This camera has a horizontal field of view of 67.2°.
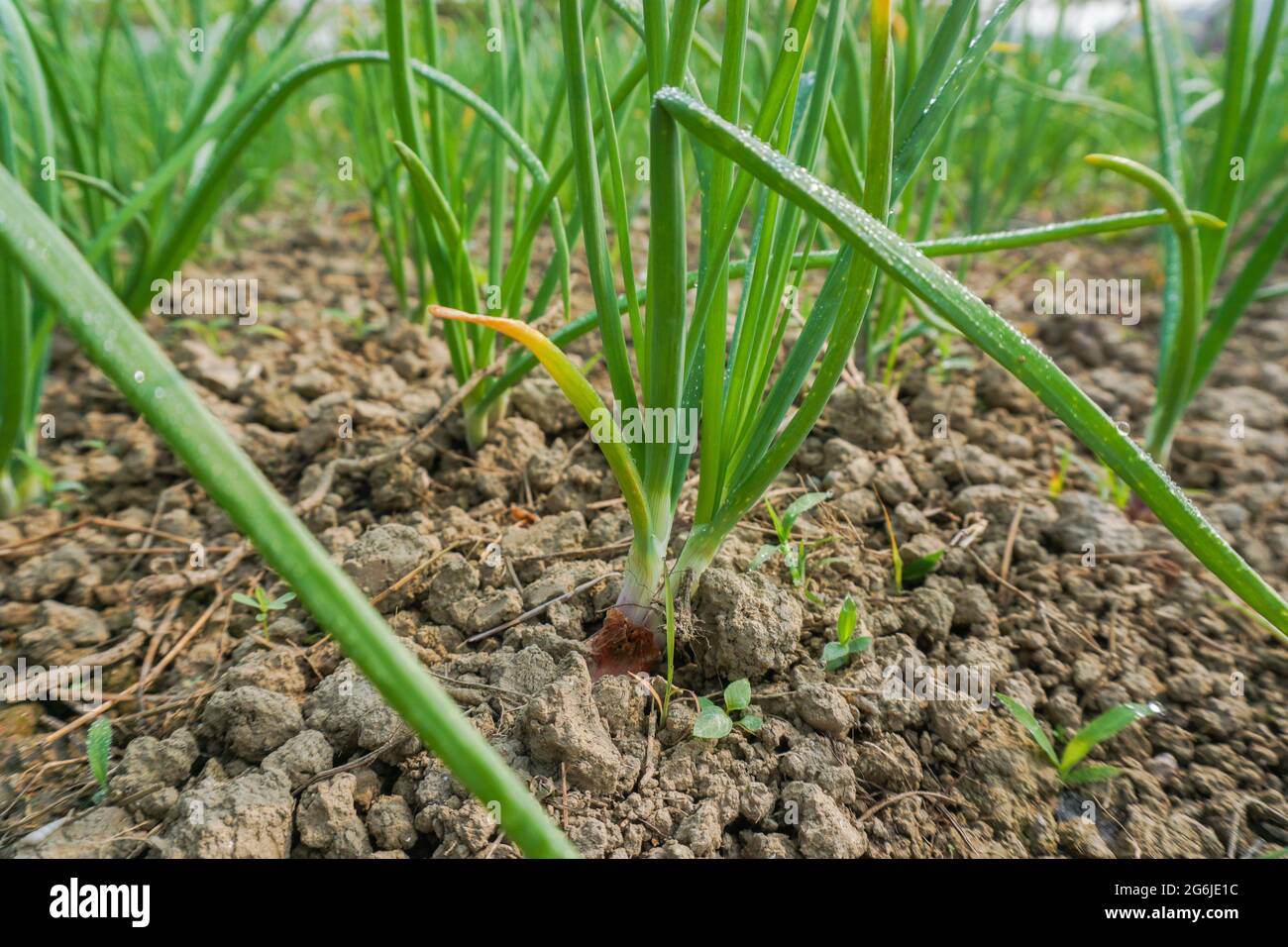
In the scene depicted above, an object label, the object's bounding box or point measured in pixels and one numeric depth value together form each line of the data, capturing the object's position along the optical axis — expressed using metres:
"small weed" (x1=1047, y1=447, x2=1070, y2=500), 0.43
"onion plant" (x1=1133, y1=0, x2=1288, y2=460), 0.39
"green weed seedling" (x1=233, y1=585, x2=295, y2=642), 0.34
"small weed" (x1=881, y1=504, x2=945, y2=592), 0.36
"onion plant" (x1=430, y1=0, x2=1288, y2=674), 0.22
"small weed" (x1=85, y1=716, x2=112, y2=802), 0.29
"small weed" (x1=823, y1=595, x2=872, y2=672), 0.32
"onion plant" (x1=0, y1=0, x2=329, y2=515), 0.37
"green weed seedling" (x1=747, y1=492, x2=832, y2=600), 0.34
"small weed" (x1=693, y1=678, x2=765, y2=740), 0.29
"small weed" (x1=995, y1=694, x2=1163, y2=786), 0.30
